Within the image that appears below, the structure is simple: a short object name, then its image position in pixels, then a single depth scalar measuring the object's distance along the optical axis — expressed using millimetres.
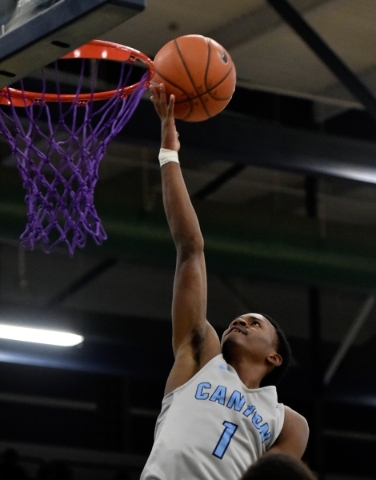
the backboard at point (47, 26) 4246
